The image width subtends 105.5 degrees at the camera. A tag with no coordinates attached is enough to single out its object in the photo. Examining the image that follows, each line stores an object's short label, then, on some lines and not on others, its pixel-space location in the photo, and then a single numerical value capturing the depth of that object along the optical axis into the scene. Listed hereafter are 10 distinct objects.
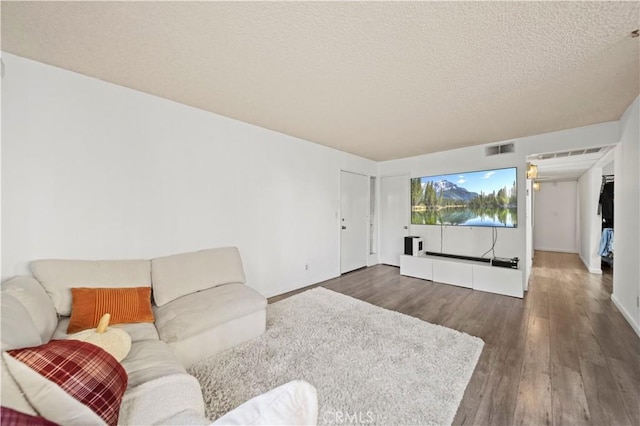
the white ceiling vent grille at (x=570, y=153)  3.54
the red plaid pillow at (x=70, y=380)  0.77
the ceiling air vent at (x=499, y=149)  3.84
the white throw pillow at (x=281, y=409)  0.61
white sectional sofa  0.74
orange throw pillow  1.69
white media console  3.49
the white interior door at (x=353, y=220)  4.70
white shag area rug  1.54
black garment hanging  4.44
